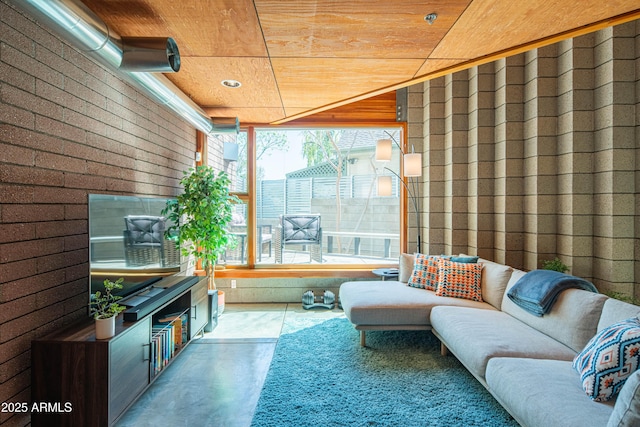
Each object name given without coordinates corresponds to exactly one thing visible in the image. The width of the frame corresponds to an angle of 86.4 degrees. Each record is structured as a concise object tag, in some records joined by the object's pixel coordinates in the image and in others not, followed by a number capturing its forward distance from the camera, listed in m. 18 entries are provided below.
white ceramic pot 1.78
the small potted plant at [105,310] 1.78
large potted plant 3.33
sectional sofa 1.45
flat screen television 2.10
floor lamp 3.83
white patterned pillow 1.46
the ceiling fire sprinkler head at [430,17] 1.91
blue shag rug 1.99
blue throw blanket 2.28
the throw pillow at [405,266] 3.64
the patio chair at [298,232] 4.53
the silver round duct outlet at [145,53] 2.03
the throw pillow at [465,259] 3.34
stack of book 2.33
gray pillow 1.19
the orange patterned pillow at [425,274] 3.38
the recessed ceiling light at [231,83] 2.98
